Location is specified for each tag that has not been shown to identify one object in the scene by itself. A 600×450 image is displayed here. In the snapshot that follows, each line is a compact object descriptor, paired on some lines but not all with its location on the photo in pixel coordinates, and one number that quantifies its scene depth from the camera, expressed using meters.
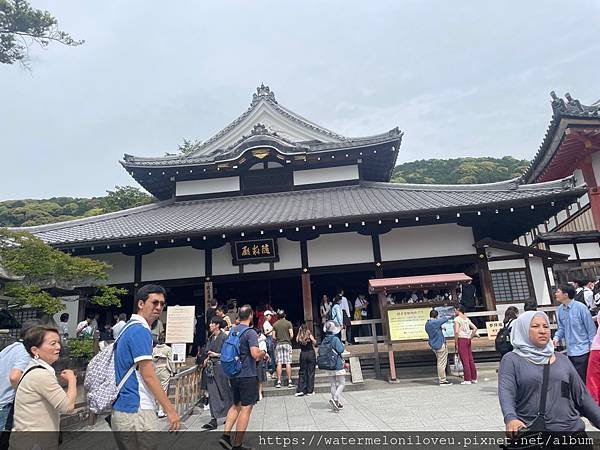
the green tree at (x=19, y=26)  11.45
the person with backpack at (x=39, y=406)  2.74
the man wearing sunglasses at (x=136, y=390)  2.81
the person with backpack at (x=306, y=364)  7.85
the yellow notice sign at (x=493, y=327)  9.66
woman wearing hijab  2.57
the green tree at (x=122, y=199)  28.02
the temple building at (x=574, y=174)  11.48
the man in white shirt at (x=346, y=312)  10.90
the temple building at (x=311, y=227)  11.11
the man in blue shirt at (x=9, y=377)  3.12
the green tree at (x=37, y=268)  7.62
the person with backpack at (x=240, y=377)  4.68
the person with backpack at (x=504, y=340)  6.29
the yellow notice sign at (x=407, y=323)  8.91
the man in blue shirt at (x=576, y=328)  4.96
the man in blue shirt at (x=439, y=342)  8.39
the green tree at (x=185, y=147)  34.37
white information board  8.79
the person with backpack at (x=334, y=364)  6.67
